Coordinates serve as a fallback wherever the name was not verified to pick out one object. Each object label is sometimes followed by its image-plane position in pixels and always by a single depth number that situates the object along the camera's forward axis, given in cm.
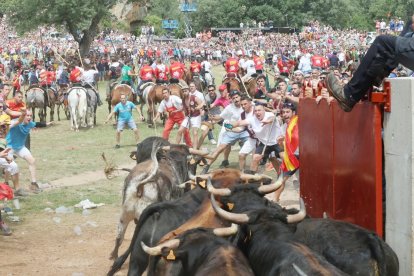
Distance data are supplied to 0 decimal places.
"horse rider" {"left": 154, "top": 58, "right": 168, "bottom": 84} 3207
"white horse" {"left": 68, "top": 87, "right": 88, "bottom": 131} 2672
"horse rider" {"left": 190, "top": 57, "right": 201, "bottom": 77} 3545
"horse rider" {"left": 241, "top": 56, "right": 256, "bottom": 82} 3409
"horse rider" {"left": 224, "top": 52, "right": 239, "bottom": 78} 3377
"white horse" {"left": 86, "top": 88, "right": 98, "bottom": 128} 2759
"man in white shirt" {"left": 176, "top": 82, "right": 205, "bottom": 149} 1966
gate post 565
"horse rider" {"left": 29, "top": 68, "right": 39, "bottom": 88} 3763
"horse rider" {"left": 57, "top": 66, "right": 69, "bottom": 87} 3550
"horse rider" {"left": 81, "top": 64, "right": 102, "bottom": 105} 3165
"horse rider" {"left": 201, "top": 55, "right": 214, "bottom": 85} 3556
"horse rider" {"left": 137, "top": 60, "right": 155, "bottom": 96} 3186
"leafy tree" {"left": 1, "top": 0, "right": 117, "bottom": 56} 4838
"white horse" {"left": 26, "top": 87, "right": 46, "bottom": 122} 2870
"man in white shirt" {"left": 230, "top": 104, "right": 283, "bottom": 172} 1520
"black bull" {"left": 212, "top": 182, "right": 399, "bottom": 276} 588
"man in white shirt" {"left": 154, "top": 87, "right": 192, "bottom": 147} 2066
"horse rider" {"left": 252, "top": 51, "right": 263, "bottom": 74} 3456
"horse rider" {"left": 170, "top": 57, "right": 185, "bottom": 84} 3125
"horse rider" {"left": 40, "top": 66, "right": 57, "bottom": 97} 3289
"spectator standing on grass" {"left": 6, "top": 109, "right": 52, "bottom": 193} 1577
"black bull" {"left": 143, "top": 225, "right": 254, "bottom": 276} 571
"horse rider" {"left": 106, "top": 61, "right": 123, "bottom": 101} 4272
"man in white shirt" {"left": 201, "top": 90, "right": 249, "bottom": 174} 1688
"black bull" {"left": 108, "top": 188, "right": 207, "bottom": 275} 820
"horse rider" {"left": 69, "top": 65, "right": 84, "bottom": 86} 3102
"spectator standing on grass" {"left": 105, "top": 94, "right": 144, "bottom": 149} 2194
